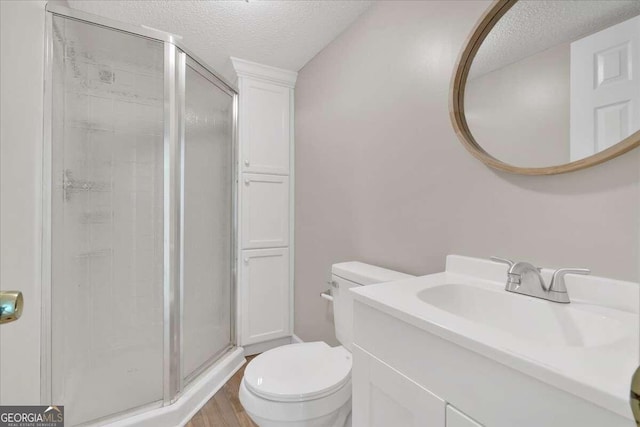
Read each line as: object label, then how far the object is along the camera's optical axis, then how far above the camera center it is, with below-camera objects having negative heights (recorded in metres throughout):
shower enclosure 1.26 -0.03
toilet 0.98 -0.63
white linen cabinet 1.97 +0.05
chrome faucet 0.68 -0.18
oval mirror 0.66 +0.36
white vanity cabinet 0.40 -0.32
